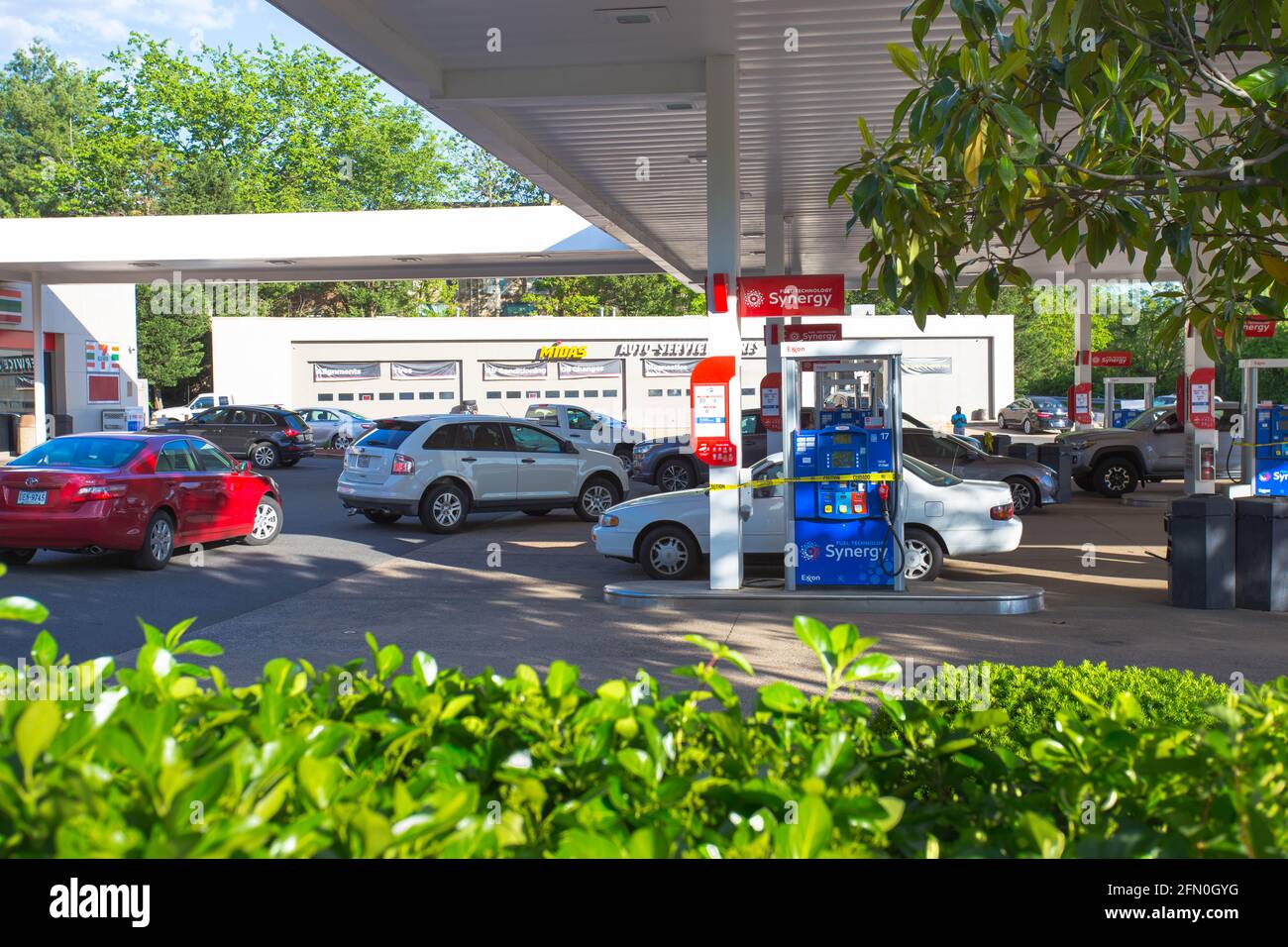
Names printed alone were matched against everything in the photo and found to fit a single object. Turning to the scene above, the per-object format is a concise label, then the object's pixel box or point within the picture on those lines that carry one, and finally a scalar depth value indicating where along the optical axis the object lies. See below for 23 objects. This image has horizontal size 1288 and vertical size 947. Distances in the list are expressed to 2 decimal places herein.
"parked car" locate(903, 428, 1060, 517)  19.38
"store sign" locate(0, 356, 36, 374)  35.53
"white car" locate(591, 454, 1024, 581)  12.91
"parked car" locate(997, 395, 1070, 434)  52.62
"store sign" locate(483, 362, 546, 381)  51.66
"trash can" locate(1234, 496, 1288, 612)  11.27
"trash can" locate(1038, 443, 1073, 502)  21.81
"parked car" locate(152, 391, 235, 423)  48.62
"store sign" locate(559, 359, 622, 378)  51.59
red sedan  13.27
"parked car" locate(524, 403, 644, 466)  30.45
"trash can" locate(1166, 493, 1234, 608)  11.44
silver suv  18.11
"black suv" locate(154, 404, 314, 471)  33.72
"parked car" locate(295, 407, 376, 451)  41.66
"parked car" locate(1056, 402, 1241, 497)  23.31
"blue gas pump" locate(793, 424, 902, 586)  11.59
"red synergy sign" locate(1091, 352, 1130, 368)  30.67
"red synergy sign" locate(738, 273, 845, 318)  11.95
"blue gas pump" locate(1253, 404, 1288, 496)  17.38
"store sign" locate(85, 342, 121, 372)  40.56
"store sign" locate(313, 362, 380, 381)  51.81
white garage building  51.19
